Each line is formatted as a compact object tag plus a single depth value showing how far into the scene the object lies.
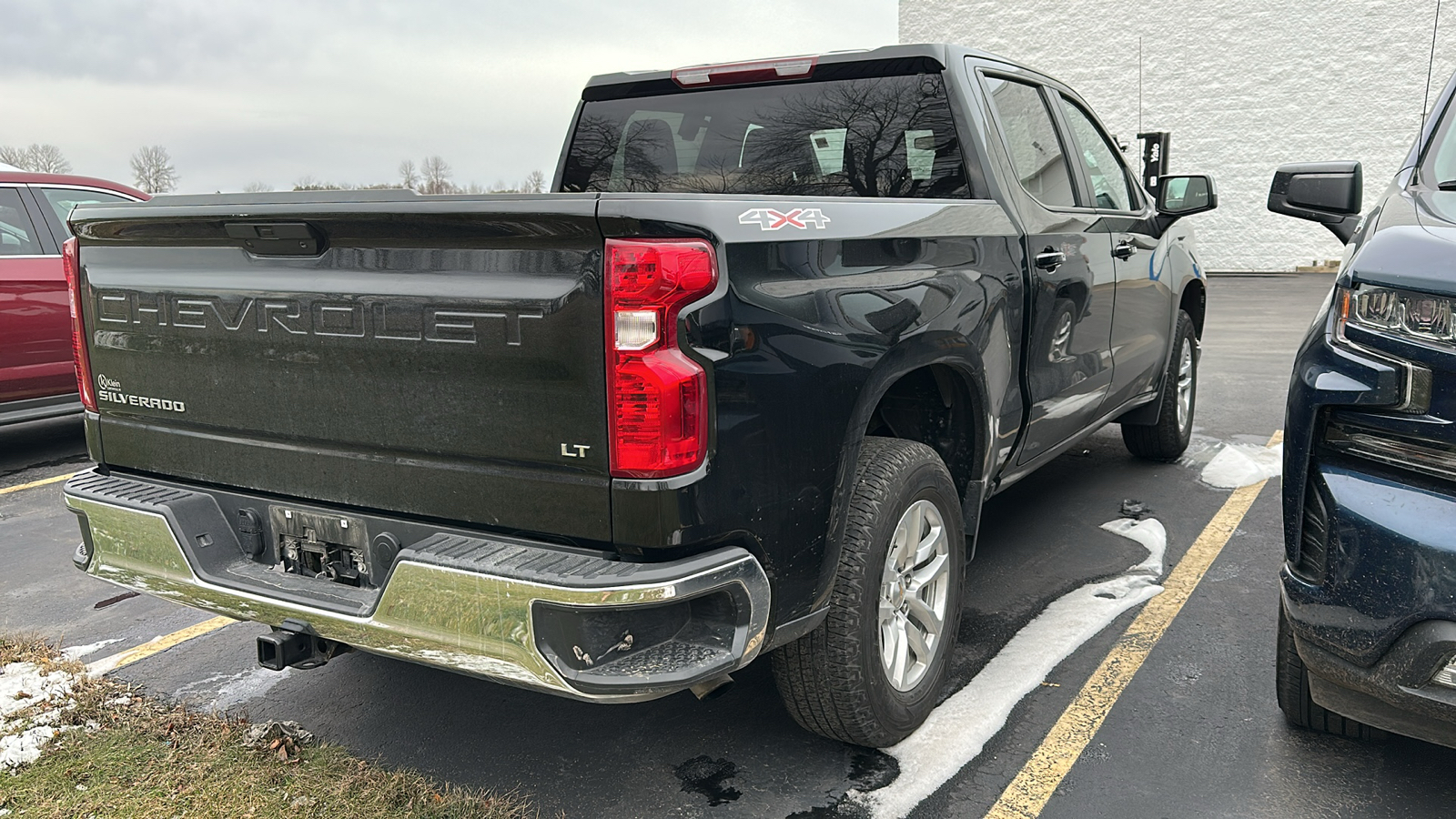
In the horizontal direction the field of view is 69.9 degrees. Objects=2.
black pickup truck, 2.09
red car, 6.50
